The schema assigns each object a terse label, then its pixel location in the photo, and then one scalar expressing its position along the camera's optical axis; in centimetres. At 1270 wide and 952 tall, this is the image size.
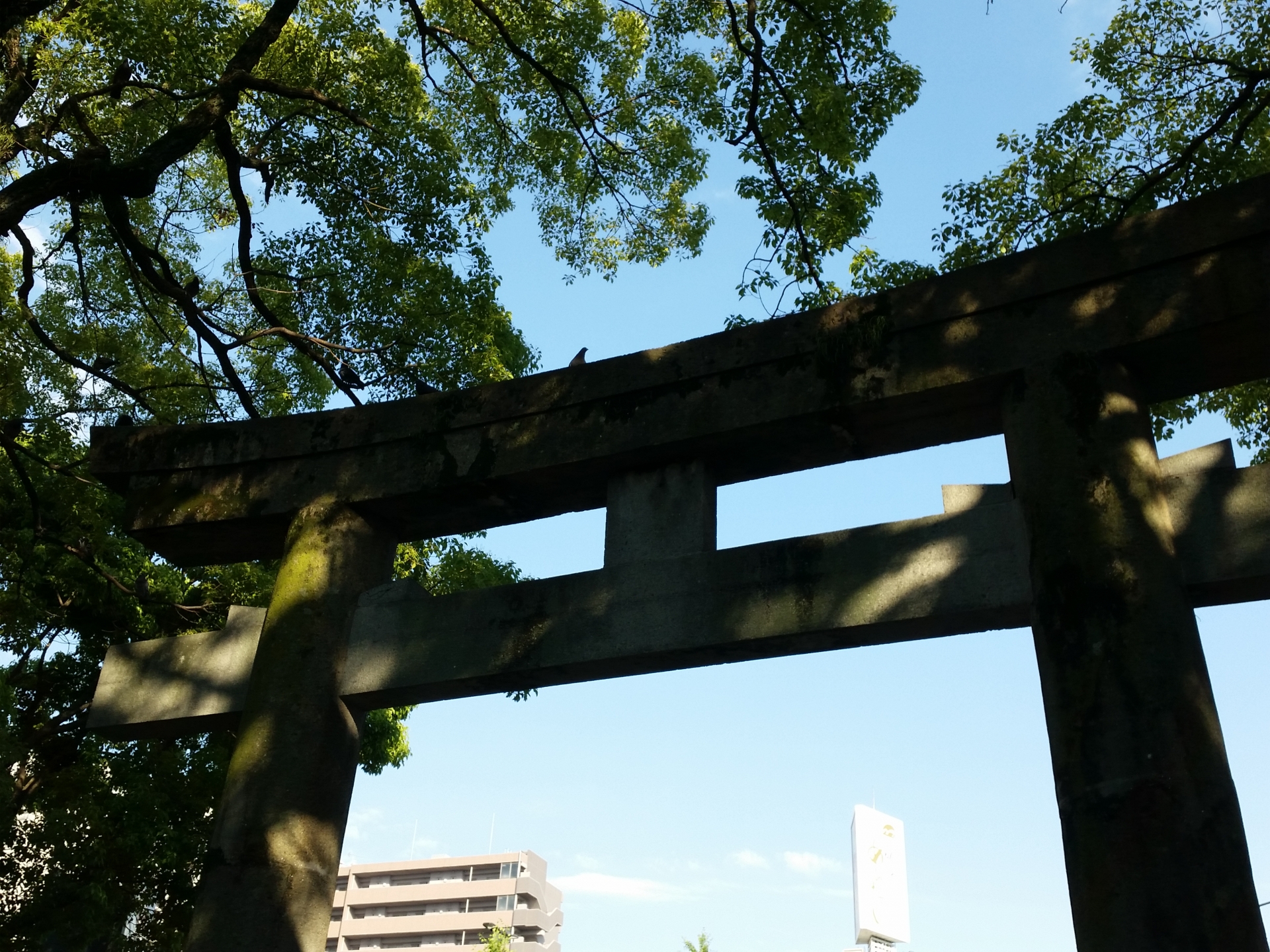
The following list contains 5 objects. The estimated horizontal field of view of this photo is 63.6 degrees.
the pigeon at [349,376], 828
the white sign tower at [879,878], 5141
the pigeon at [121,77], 861
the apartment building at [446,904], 6172
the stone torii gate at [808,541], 313
